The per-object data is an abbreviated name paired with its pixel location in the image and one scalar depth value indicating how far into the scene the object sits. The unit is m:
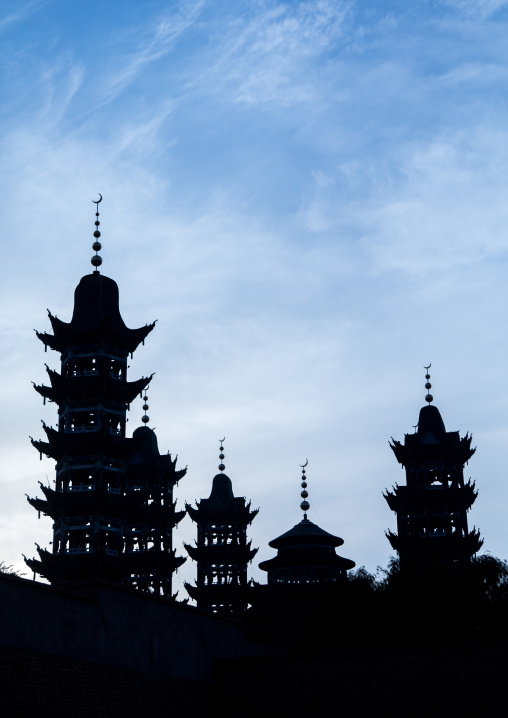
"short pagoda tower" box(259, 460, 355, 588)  75.88
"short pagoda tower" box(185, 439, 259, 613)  83.81
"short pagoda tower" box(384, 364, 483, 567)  79.31
